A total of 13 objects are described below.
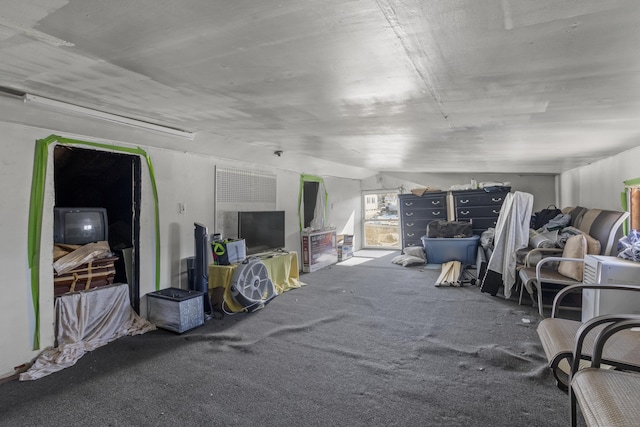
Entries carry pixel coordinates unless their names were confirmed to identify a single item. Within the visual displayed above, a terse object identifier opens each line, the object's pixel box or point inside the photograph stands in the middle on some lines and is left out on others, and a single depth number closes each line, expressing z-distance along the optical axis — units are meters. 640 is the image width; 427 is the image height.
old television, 3.14
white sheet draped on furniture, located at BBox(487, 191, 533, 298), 4.20
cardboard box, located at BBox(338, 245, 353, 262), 7.46
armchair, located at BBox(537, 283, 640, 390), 1.50
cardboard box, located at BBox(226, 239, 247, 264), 4.16
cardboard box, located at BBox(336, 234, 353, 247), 7.62
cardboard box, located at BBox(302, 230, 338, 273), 6.22
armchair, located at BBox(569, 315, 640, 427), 1.09
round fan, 3.88
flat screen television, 4.80
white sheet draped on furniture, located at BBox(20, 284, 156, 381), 2.73
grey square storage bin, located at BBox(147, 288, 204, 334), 3.32
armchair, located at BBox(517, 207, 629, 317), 3.41
